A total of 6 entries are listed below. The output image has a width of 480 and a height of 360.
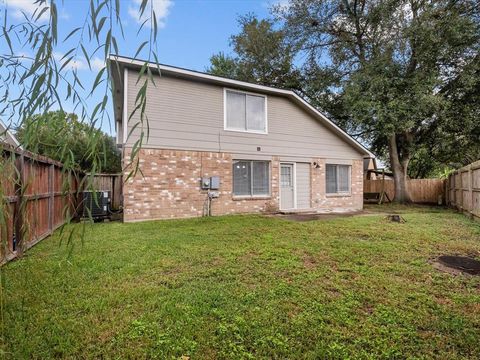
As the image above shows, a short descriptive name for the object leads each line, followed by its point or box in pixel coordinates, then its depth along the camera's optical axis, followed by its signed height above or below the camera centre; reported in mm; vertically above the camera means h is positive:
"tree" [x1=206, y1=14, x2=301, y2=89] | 17469 +7626
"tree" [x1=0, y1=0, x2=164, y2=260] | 1553 +647
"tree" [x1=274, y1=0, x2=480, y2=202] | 13062 +5967
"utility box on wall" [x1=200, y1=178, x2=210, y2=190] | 9812 +42
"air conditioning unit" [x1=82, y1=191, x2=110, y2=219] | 9094 -703
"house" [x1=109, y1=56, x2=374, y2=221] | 9049 +1118
